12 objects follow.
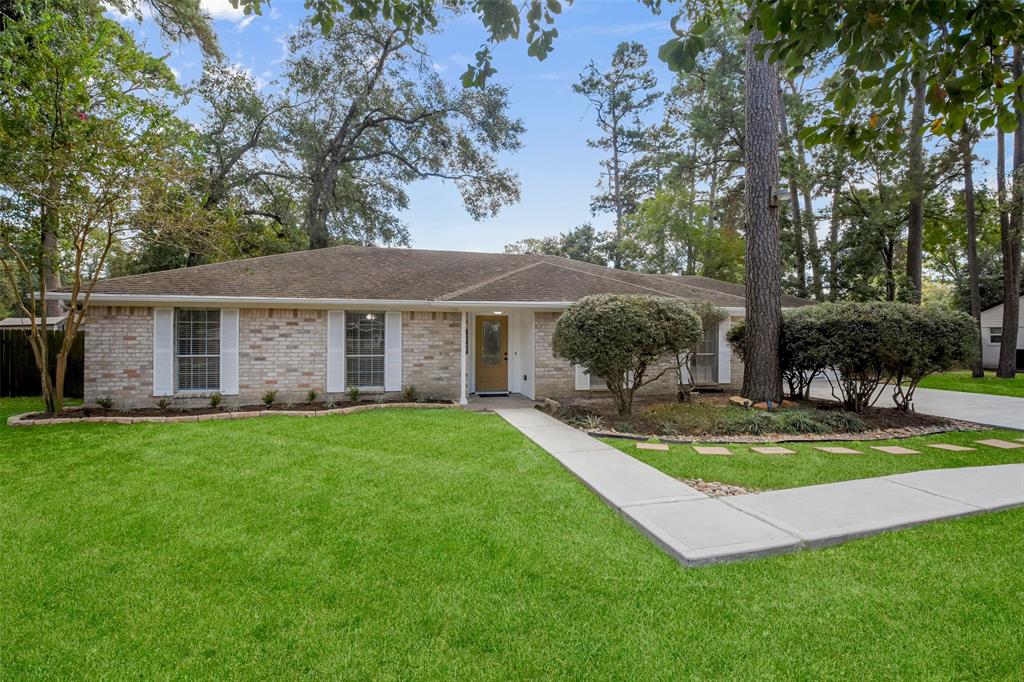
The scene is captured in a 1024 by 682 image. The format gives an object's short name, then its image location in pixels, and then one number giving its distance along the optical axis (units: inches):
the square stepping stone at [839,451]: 253.5
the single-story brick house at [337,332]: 374.6
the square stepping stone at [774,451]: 252.2
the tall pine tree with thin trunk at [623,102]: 989.8
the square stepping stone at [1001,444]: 265.4
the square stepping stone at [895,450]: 254.4
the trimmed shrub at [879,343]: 320.2
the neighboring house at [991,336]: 903.1
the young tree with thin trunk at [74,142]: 282.2
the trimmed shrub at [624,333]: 314.5
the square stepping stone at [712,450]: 251.1
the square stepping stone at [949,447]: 257.8
